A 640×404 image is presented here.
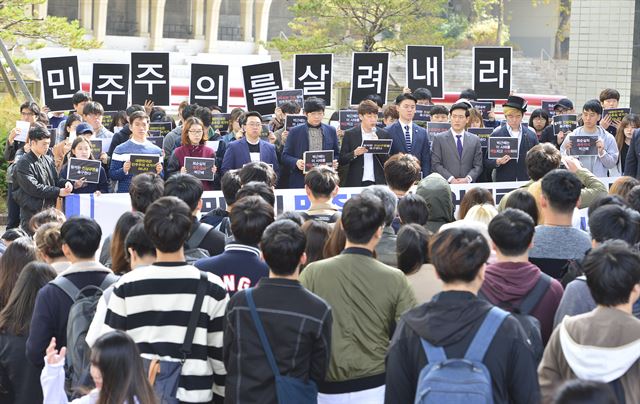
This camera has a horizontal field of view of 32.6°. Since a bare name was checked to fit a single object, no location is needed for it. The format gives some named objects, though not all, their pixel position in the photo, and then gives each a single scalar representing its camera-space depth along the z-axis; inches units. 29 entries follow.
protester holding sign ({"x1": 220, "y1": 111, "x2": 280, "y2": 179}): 481.7
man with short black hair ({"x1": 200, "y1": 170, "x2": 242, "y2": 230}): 317.1
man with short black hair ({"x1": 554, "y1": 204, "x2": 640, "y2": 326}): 230.5
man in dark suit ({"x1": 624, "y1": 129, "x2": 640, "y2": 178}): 528.4
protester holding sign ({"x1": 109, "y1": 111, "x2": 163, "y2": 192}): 478.0
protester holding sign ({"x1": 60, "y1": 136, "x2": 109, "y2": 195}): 466.0
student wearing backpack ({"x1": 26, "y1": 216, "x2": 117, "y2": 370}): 231.3
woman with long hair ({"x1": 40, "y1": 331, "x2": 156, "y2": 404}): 186.2
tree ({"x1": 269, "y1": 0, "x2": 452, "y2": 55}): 1259.2
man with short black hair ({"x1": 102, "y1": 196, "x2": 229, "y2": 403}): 216.2
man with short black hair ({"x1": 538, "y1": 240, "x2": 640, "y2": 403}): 185.3
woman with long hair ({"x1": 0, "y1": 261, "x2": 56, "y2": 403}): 242.1
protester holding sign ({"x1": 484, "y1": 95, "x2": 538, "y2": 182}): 520.4
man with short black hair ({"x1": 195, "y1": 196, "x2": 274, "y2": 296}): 236.7
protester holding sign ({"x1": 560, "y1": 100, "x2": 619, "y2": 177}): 521.7
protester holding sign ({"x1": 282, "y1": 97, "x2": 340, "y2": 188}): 501.4
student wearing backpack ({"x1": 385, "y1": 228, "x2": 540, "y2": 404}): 177.5
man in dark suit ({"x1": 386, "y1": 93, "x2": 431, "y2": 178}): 510.0
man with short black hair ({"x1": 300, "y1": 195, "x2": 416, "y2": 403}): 220.5
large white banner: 436.8
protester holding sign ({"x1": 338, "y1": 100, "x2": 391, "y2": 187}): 495.2
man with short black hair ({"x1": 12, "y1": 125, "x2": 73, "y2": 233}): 470.9
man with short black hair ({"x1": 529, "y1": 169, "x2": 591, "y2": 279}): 250.4
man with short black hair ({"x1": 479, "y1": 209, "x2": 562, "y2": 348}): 214.8
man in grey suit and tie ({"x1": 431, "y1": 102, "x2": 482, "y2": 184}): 504.1
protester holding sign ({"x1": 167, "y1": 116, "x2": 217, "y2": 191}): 479.7
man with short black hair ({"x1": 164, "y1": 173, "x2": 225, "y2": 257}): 277.4
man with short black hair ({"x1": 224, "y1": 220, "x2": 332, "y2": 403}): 209.5
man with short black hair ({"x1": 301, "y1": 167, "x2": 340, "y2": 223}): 301.2
